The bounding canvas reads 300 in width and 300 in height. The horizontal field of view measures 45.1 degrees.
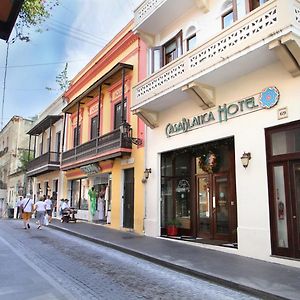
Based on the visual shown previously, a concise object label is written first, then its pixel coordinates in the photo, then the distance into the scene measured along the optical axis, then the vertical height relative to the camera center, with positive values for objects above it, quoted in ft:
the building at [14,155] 121.70 +19.68
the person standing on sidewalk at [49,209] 67.77 +0.31
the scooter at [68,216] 70.33 -1.03
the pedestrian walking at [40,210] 60.90 +0.11
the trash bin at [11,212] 104.74 -0.55
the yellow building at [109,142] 53.47 +11.18
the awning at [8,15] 8.87 +4.97
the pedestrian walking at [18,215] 95.30 -1.16
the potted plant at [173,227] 45.81 -2.04
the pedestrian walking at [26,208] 60.08 +0.35
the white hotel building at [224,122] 29.53 +8.94
